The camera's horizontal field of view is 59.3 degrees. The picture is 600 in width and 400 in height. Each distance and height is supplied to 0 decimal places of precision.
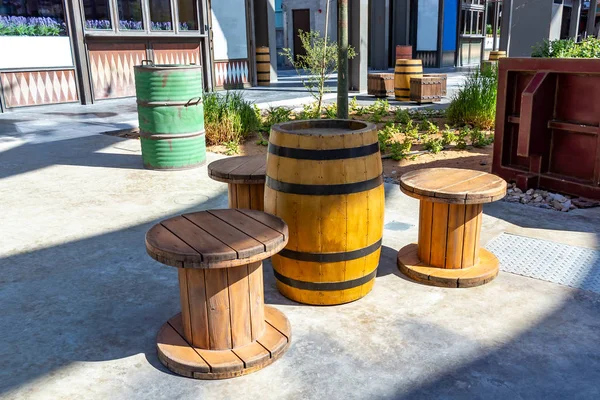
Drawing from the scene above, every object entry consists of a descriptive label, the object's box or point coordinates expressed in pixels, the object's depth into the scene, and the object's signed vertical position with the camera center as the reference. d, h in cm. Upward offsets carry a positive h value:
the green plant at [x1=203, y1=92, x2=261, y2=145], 782 -88
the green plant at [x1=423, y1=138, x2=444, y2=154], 680 -115
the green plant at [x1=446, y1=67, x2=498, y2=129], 804 -75
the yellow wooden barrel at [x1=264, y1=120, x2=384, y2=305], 283 -80
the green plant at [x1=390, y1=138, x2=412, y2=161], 667 -117
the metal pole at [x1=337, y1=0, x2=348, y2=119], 692 -5
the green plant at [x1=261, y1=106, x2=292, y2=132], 862 -93
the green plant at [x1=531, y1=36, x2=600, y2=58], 513 +2
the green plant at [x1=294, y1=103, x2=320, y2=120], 922 -95
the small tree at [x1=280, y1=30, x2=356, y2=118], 973 +2
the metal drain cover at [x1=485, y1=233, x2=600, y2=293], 335 -139
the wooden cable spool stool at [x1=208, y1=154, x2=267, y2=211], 358 -78
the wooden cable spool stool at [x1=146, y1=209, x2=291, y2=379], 238 -110
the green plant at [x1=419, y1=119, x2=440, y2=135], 796 -109
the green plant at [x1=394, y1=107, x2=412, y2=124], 912 -104
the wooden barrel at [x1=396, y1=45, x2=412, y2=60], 1695 +12
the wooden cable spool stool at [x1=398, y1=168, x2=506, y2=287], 329 -111
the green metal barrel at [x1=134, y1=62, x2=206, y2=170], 617 -60
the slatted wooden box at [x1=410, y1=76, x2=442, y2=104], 1206 -76
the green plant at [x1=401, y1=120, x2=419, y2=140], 752 -107
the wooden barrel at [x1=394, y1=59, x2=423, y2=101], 1278 -46
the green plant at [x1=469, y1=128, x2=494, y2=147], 707 -113
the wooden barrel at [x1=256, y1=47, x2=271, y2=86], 1689 -20
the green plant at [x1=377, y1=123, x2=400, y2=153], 717 -111
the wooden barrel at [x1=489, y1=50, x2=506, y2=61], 1738 -6
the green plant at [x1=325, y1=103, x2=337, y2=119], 922 -93
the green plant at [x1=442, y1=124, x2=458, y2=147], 720 -111
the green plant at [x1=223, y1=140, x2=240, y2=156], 731 -119
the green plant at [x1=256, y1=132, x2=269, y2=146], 780 -117
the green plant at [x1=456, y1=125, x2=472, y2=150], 695 -111
